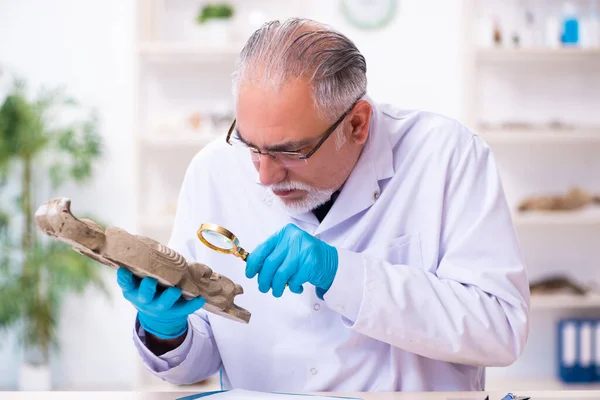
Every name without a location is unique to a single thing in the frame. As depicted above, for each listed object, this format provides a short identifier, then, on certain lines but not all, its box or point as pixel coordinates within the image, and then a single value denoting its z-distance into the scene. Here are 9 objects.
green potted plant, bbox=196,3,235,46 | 3.33
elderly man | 1.35
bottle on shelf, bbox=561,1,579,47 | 3.34
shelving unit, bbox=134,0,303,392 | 3.40
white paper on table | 1.20
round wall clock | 3.56
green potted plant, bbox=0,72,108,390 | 3.37
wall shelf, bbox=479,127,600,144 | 3.27
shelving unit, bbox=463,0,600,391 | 3.51
